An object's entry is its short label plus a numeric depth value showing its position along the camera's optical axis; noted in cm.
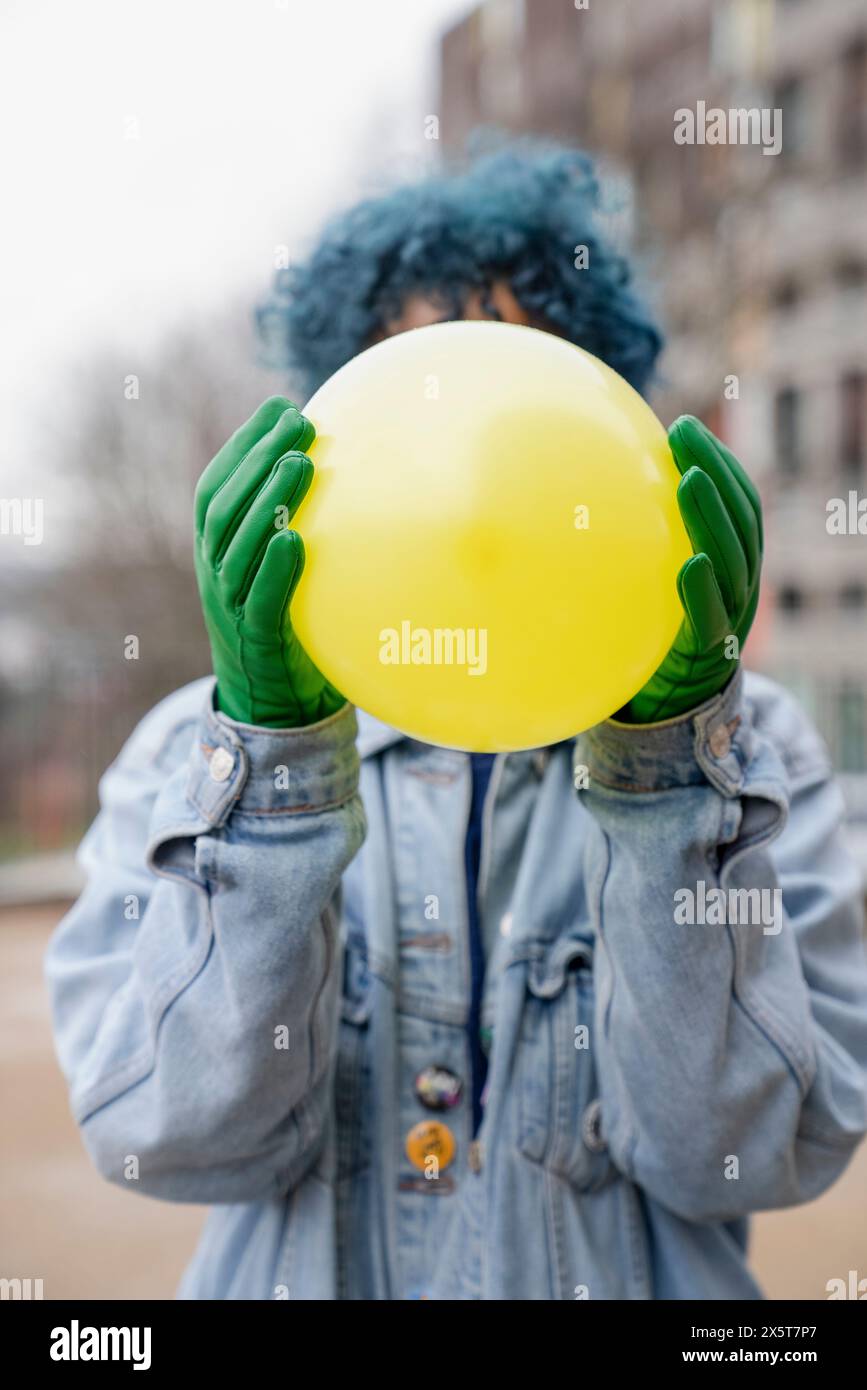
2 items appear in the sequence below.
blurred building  1570
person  126
